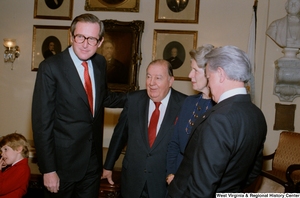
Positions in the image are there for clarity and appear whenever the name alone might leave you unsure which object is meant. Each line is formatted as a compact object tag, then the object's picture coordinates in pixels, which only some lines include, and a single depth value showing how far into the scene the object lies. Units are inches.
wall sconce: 251.4
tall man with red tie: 88.3
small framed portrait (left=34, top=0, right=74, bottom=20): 245.3
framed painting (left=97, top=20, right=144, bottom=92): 234.5
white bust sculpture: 213.9
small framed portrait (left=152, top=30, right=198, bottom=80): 231.9
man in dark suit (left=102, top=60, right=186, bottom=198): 100.1
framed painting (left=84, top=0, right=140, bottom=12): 236.4
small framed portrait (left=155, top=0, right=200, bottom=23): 230.2
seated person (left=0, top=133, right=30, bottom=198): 111.0
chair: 176.3
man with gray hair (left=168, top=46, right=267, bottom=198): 61.8
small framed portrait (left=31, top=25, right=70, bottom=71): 247.8
